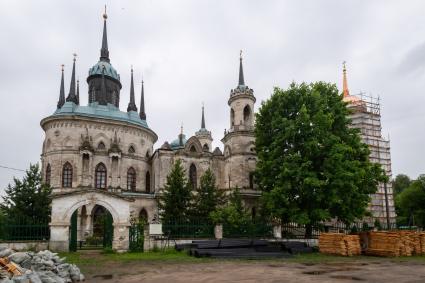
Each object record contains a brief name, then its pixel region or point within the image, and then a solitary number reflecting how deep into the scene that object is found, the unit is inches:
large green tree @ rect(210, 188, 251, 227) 944.3
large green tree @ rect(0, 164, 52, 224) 961.5
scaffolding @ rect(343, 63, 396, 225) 1761.8
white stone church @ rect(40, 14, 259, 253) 1327.5
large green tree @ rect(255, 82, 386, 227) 879.7
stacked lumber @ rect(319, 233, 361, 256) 746.8
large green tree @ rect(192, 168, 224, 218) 1075.3
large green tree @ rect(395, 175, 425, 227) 1573.8
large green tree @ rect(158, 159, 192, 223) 1048.2
